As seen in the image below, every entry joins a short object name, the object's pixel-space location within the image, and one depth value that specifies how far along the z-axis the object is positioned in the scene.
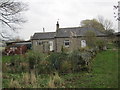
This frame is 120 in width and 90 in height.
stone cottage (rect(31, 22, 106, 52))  34.00
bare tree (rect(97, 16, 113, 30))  62.95
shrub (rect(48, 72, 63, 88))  7.60
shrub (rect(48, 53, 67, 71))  12.75
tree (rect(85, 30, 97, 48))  28.49
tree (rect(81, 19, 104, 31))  58.67
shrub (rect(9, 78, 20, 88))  7.68
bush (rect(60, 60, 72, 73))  12.35
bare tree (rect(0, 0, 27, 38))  23.80
